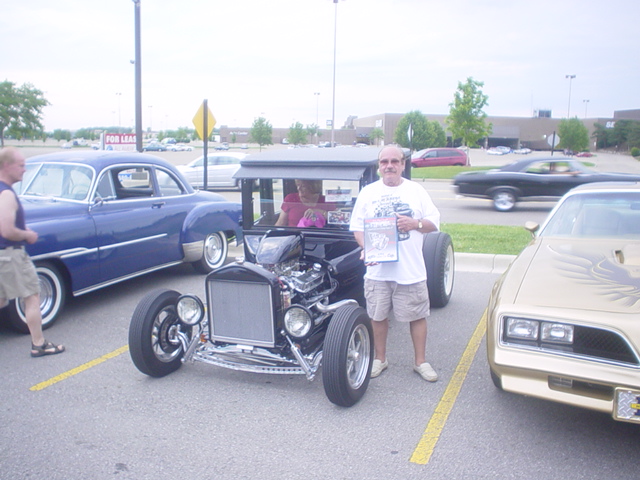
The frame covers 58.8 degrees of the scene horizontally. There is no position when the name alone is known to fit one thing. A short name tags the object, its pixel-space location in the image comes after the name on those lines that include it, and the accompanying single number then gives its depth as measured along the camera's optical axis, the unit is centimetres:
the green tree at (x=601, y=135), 9131
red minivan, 3575
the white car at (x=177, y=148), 7099
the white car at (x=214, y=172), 2080
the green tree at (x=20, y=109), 3303
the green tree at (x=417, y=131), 5482
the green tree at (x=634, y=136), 7588
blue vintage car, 577
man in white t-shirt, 423
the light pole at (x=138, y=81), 1413
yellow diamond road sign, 1061
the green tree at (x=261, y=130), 5188
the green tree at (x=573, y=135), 6683
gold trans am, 310
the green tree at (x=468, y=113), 3747
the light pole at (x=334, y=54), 3431
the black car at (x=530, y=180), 1494
